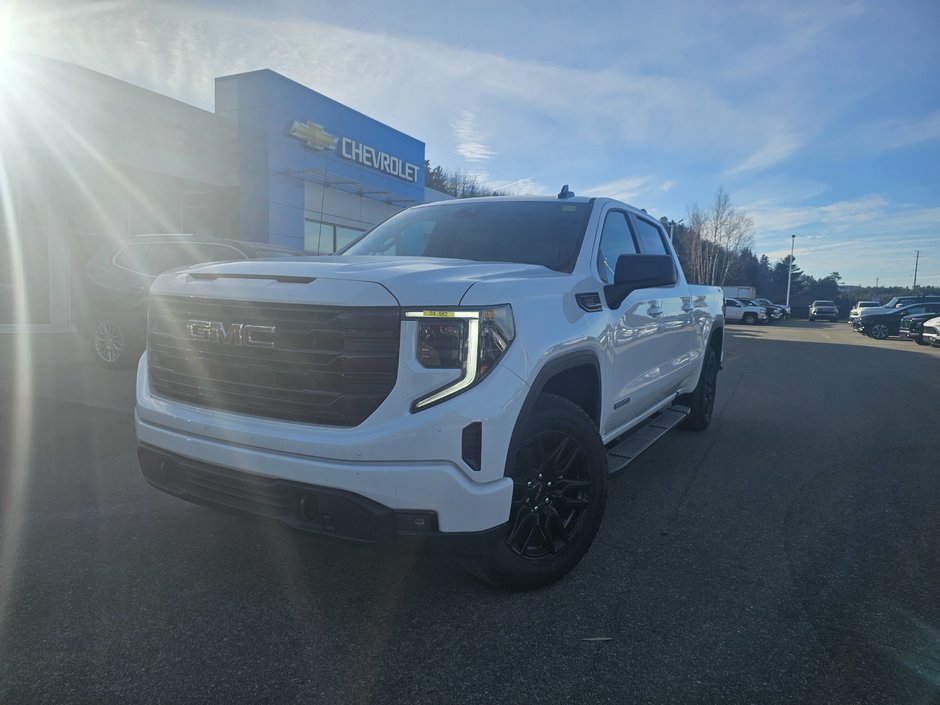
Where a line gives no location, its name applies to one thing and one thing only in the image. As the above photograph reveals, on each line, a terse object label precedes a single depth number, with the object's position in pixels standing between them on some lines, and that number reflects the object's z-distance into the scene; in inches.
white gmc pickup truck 90.4
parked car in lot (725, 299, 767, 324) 1611.7
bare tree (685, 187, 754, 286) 2176.4
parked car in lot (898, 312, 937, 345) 871.7
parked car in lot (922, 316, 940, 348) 803.4
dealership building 473.4
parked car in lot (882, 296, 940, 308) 1176.5
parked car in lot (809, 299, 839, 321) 1983.3
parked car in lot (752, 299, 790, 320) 1723.8
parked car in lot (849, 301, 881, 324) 1678.2
